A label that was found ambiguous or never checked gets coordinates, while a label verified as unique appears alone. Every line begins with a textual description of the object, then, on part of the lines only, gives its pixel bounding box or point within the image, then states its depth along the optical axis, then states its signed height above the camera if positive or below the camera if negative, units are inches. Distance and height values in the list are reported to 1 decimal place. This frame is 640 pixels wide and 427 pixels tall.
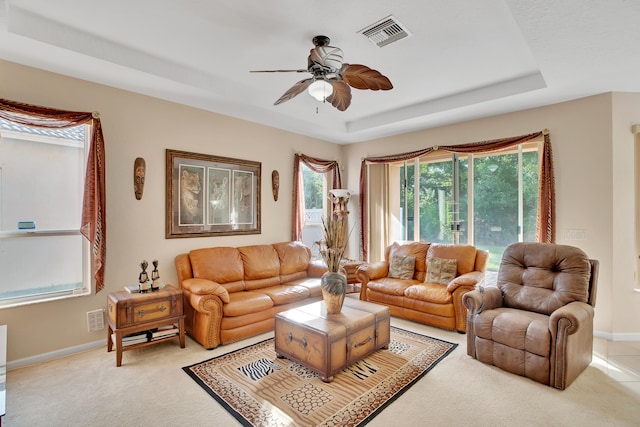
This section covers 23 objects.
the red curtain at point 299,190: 208.4 +17.3
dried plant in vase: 116.9 -22.1
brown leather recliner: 99.3 -35.4
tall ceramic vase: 116.6 -27.8
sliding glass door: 167.9 +10.0
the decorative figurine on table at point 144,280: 126.5 -25.8
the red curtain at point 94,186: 120.5 +12.3
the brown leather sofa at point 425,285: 145.8 -36.4
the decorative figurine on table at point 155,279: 129.7 -26.2
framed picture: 154.8 +11.0
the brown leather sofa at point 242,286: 130.0 -35.3
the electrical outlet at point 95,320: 129.0 -42.8
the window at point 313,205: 223.3 +7.6
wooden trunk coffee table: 102.0 -41.8
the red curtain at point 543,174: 154.3 +20.3
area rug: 86.9 -54.4
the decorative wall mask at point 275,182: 197.3 +21.0
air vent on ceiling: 99.3 +60.8
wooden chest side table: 115.3 -37.6
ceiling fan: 95.6 +43.3
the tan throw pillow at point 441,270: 163.5 -29.1
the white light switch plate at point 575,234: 147.6 -9.2
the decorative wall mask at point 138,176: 141.8 +18.1
